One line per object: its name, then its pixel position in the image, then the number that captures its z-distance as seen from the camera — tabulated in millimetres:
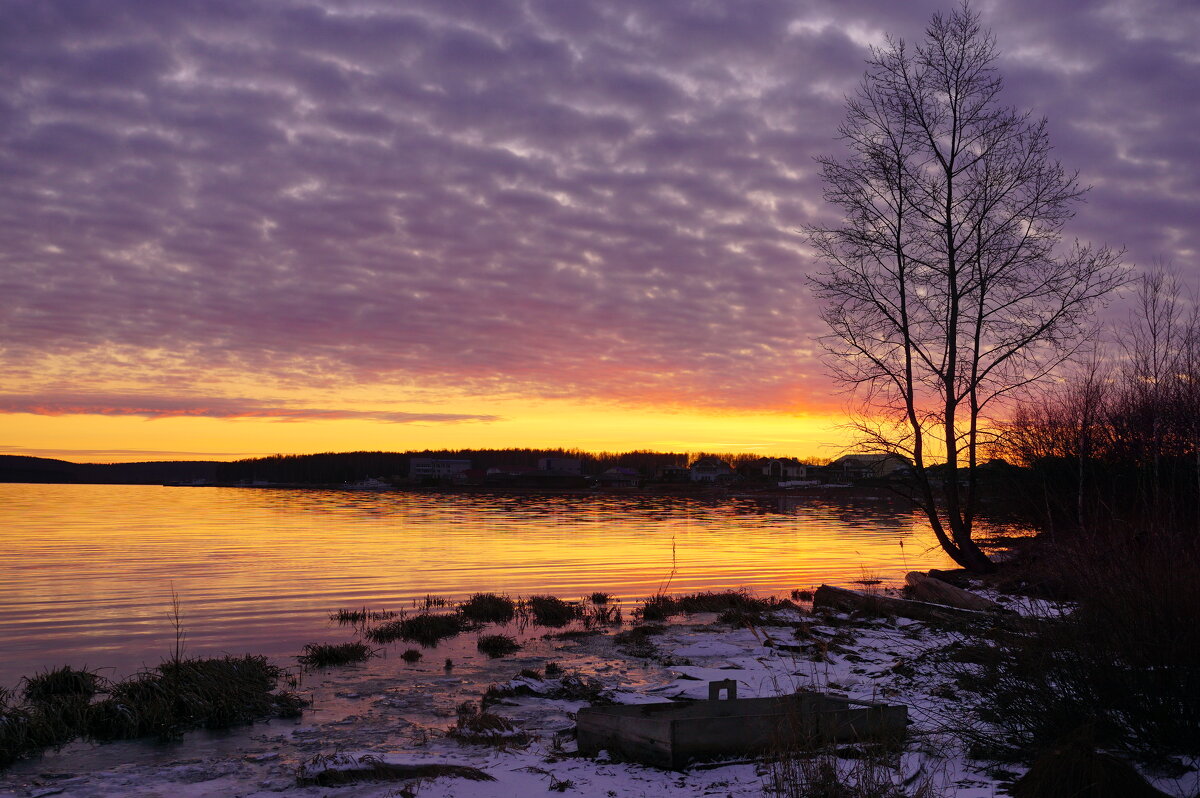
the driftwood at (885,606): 14797
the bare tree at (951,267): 20141
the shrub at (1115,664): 6445
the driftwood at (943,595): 16005
